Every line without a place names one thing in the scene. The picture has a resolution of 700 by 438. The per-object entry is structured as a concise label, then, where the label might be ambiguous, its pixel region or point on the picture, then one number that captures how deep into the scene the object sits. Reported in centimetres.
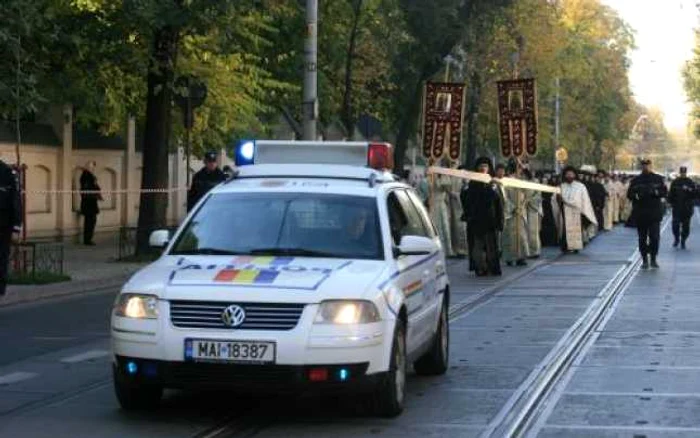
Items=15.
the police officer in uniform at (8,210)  1431
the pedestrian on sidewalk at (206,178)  1667
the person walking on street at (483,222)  2003
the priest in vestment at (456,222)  2488
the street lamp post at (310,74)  2236
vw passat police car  734
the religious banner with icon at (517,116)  2822
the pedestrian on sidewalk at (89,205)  2766
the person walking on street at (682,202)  2758
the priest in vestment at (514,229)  2341
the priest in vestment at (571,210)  2694
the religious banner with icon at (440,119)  2706
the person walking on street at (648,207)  2138
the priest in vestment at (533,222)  2500
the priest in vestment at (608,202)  3822
